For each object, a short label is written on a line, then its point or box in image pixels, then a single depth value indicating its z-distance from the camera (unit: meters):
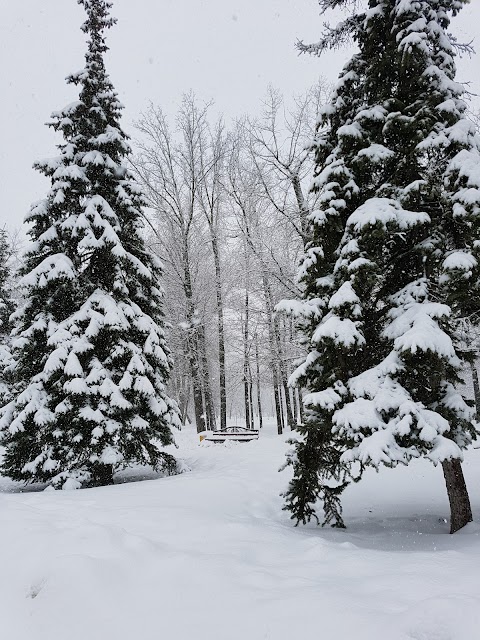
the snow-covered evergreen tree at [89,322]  8.82
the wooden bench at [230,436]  16.84
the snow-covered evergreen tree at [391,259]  4.96
